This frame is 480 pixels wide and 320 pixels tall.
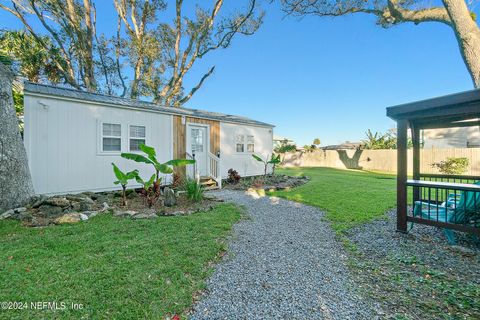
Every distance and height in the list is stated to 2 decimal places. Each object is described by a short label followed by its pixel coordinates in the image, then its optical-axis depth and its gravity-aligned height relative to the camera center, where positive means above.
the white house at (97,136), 6.83 +0.94
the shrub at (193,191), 7.34 -0.95
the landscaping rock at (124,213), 5.93 -1.35
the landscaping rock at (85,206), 6.29 -1.22
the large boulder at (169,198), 6.93 -1.12
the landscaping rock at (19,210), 5.70 -1.19
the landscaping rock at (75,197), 6.64 -1.05
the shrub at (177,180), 8.68 -0.75
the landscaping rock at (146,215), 5.75 -1.37
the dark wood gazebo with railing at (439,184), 3.77 -0.44
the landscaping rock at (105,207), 6.35 -1.28
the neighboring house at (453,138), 17.77 +1.82
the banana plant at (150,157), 6.45 +0.11
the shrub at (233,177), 11.60 -0.79
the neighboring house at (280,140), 32.33 +3.07
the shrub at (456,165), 14.21 -0.29
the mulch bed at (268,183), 10.50 -1.09
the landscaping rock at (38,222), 5.07 -1.36
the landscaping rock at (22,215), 5.41 -1.28
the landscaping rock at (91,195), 7.39 -1.07
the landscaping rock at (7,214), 5.43 -1.25
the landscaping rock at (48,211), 5.76 -1.26
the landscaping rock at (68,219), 5.27 -1.32
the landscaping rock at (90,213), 5.80 -1.33
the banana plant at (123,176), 6.40 -0.41
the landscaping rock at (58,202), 6.06 -1.06
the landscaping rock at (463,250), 3.61 -1.47
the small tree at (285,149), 26.04 +1.40
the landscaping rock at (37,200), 5.97 -1.03
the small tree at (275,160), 12.24 +0.04
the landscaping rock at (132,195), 8.39 -1.24
